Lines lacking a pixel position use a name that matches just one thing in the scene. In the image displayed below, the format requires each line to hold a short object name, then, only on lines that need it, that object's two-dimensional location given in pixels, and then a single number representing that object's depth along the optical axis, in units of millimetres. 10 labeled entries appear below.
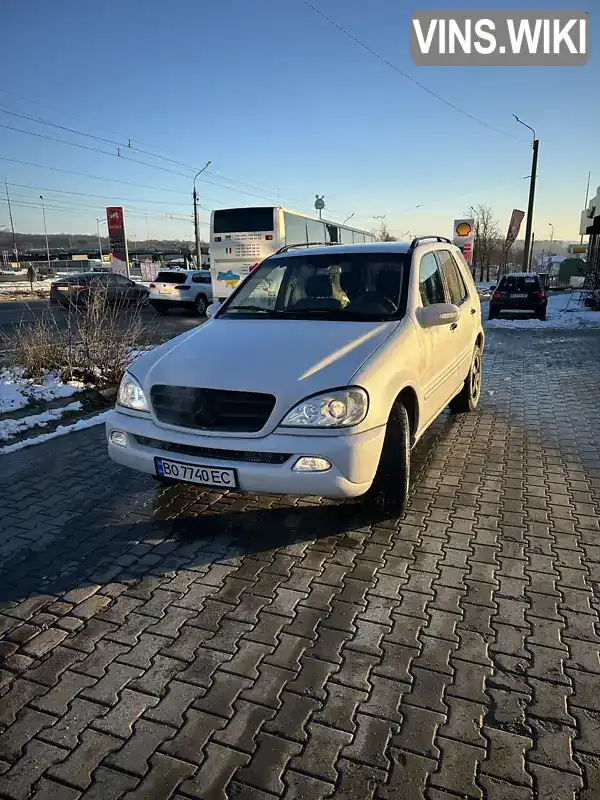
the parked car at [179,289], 21016
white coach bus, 16922
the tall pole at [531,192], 23547
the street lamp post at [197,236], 38000
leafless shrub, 7902
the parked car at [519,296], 17562
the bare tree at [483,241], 48750
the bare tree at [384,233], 74475
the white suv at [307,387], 3162
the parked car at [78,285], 19484
